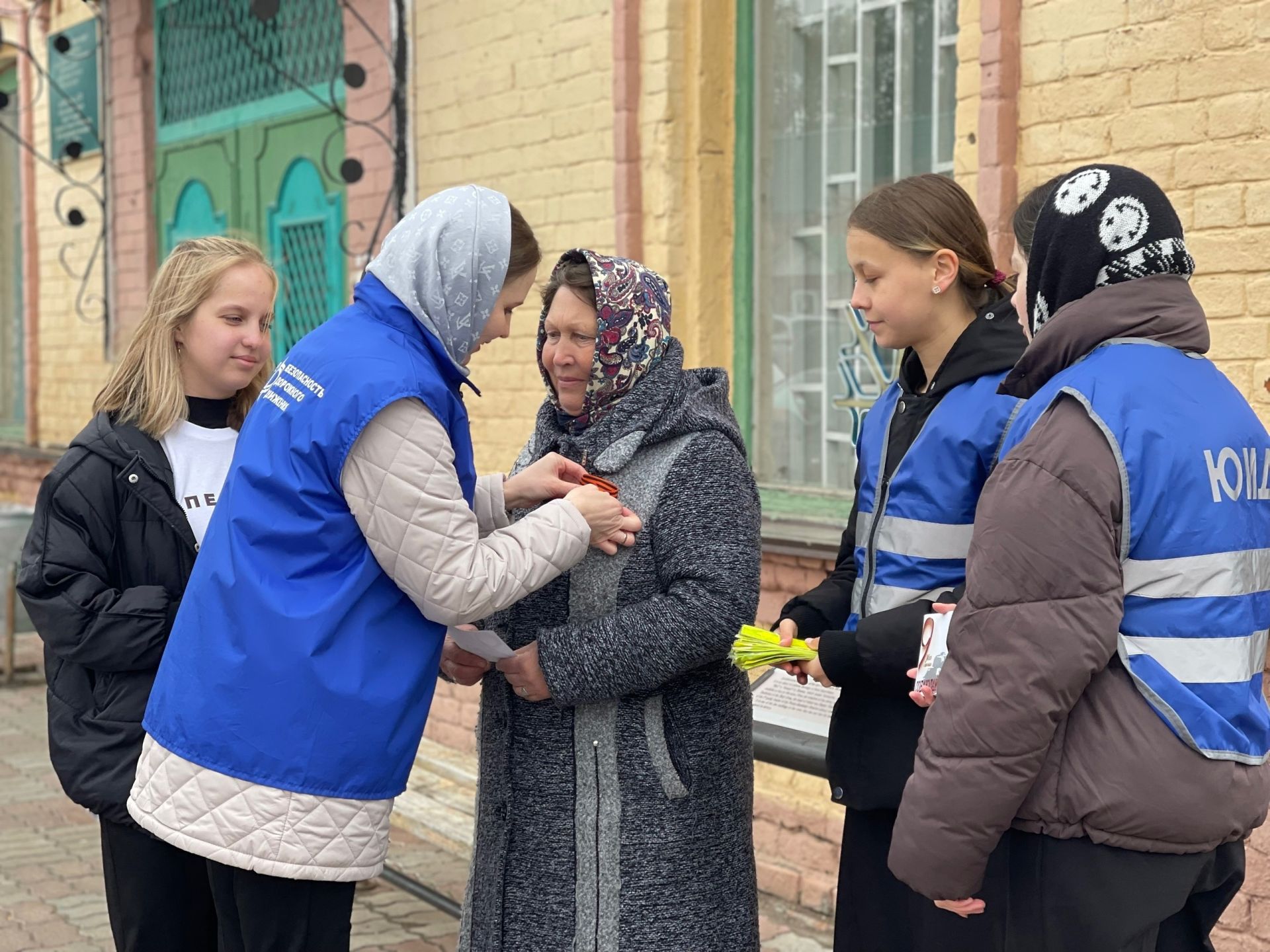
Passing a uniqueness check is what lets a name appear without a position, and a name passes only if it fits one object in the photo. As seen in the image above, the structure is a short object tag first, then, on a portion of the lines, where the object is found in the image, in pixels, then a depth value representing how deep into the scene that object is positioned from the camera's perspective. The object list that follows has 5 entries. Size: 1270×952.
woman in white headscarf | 2.28
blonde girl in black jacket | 2.79
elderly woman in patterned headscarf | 2.56
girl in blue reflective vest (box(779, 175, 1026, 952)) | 2.37
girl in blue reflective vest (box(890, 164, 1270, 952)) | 1.90
